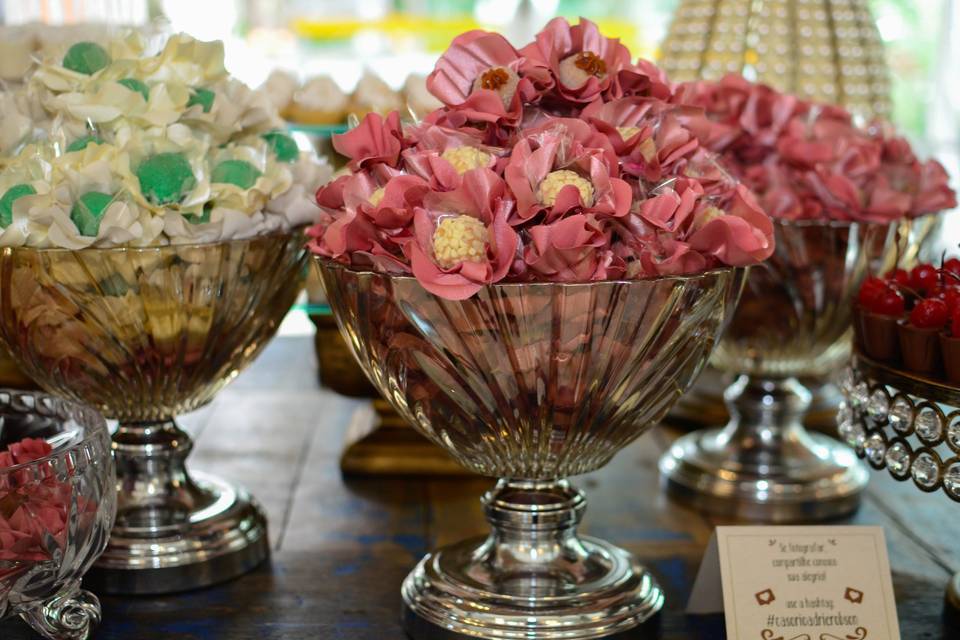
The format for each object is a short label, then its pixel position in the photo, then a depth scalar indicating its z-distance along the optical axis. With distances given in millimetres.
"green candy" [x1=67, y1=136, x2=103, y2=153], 701
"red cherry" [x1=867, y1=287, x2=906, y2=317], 672
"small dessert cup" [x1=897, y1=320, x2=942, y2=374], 629
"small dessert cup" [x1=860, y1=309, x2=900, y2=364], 662
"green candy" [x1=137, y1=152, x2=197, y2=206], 685
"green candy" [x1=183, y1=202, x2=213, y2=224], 698
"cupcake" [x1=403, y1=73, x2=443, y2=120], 1036
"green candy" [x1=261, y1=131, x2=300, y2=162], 785
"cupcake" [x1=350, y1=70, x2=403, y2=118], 1073
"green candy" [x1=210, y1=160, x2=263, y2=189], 715
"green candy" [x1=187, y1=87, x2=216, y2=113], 741
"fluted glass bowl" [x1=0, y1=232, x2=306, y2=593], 680
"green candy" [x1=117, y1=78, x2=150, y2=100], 719
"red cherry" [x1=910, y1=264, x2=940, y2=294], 680
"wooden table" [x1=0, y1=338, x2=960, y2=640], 701
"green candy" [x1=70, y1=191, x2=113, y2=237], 668
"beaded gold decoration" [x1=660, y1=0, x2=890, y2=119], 1151
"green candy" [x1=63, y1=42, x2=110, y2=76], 744
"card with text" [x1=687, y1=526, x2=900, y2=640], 635
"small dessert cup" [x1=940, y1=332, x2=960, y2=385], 610
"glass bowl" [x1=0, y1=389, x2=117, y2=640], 561
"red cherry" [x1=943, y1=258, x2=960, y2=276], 680
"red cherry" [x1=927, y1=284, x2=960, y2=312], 628
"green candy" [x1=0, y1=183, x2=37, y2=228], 675
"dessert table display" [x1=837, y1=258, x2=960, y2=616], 624
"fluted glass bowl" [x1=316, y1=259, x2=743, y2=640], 581
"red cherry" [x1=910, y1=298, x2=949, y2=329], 630
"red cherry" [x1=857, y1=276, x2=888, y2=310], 689
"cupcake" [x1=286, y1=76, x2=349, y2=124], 1094
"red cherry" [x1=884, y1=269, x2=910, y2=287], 700
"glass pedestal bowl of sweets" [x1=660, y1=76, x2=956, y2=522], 851
